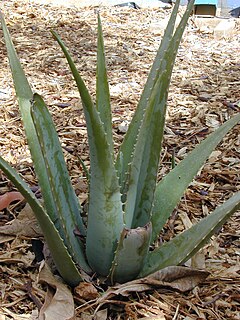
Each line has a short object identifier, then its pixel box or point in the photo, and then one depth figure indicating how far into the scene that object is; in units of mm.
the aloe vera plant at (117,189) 1370
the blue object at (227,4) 6777
